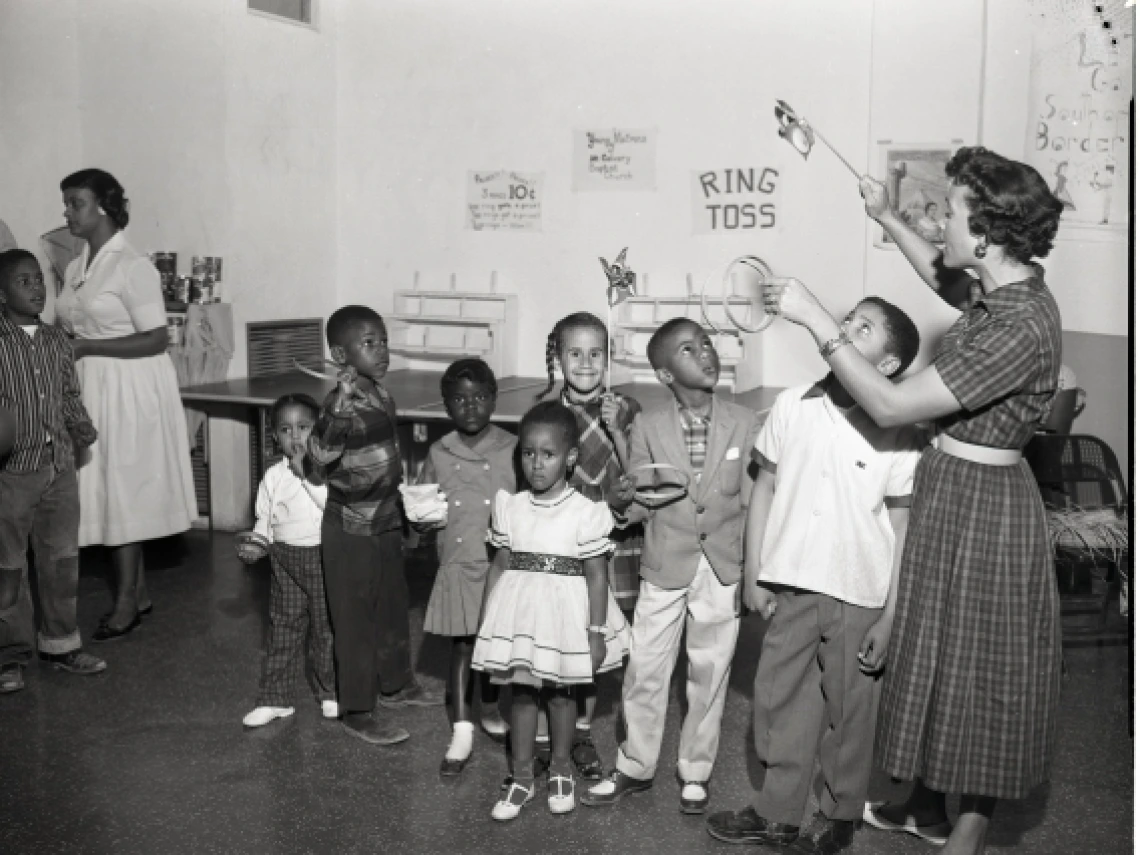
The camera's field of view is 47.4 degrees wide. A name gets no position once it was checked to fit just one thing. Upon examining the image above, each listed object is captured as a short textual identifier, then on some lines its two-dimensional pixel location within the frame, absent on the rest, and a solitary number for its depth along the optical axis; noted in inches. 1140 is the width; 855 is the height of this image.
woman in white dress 190.1
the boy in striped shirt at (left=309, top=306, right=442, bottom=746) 144.9
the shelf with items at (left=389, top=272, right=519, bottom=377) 254.5
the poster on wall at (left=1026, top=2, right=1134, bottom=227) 205.0
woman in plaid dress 104.7
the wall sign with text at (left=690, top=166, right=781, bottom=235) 232.4
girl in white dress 128.1
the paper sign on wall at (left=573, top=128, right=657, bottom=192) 241.4
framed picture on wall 216.2
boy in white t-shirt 118.7
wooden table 222.8
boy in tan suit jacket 131.9
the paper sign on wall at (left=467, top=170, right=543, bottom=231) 253.6
